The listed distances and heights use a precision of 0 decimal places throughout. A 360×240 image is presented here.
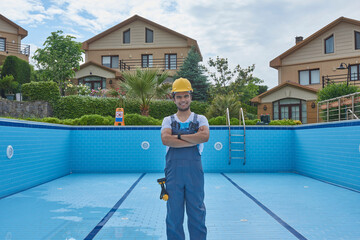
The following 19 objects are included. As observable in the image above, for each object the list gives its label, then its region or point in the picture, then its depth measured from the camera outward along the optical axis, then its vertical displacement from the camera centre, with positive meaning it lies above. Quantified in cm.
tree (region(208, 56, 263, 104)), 2353 +406
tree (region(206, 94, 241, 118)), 1377 +85
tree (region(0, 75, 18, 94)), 1744 +235
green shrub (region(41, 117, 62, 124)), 977 +12
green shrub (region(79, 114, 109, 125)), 1027 +14
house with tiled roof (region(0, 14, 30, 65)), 2706 +800
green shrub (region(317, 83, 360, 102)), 1207 +144
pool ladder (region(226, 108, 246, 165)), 877 -65
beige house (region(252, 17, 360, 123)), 2052 +436
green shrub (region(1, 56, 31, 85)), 1989 +381
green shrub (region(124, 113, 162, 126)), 1169 +16
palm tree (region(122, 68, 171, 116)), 1295 +178
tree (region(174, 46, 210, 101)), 2126 +369
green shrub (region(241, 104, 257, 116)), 2516 +125
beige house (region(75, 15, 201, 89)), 2517 +666
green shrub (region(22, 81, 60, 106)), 1534 +171
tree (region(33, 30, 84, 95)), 2233 +523
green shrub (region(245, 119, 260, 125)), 1198 +10
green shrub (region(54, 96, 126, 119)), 1583 +94
